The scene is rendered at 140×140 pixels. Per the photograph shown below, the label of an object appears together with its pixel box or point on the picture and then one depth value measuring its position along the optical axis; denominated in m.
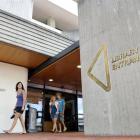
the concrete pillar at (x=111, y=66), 2.06
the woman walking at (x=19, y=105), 4.17
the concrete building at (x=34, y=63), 4.80
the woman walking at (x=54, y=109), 5.82
